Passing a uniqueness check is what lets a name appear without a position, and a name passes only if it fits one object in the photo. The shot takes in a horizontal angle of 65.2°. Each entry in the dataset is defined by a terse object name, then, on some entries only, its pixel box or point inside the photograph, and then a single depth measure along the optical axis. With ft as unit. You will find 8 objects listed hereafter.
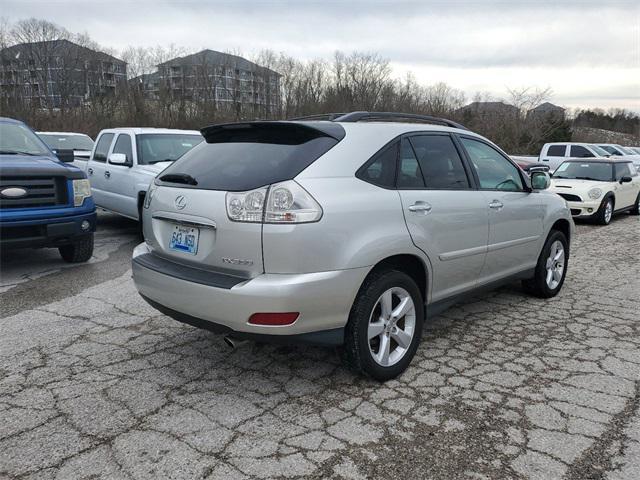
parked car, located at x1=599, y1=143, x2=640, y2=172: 76.46
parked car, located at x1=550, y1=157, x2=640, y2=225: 36.35
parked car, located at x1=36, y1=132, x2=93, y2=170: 43.65
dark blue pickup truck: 17.78
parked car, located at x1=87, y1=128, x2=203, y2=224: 25.05
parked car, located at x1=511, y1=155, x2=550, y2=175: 40.51
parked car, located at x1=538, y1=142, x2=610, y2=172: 63.00
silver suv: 8.87
